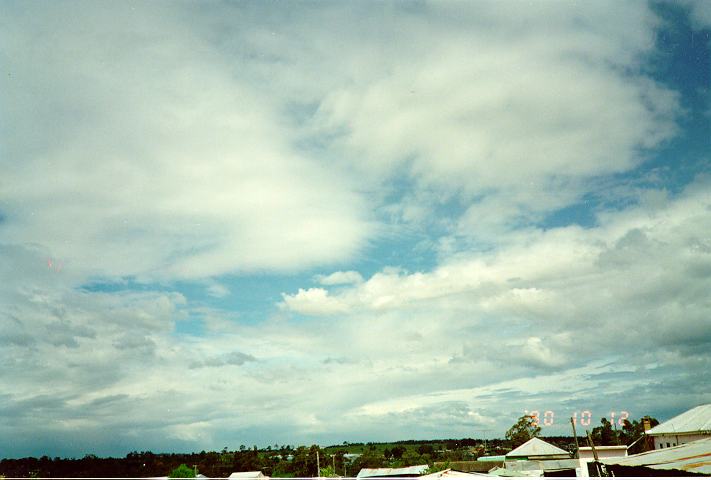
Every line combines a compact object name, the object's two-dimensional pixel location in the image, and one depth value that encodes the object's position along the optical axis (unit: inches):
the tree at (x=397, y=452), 2351.1
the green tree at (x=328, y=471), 1617.6
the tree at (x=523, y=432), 1840.6
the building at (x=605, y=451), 1252.5
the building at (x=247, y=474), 1481.3
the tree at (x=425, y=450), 2417.4
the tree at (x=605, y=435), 1941.4
